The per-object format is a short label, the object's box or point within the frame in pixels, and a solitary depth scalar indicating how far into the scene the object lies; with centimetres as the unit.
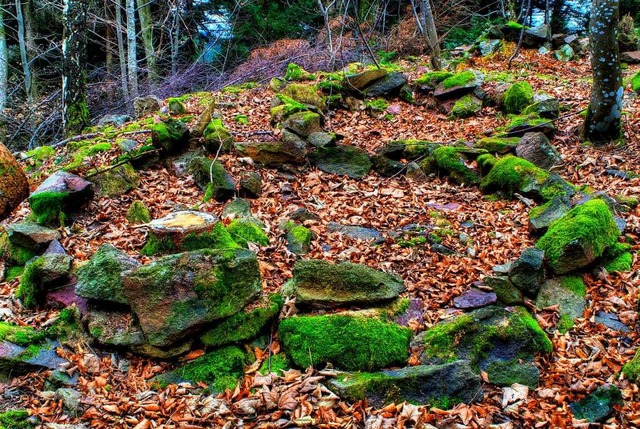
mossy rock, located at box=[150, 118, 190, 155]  759
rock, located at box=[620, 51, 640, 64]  1336
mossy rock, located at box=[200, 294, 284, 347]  413
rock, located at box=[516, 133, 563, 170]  771
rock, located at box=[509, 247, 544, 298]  475
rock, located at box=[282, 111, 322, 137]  851
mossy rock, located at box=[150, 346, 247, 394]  380
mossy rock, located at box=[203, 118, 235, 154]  785
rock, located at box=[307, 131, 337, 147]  820
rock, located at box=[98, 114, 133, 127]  1016
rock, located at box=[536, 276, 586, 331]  462
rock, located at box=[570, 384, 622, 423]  338
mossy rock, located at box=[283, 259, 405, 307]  445
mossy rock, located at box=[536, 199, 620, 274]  497
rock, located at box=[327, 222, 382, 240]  607
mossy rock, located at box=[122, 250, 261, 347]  400
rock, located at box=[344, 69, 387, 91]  1134
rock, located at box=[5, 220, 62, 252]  542
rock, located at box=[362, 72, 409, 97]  1145
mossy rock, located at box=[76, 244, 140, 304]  437
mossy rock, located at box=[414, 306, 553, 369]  399
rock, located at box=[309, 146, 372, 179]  793
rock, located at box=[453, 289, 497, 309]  459
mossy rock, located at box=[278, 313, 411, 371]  394
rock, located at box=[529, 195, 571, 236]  579
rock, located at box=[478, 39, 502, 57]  1496
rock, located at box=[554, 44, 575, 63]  1439
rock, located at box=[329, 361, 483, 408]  350
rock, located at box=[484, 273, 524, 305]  463
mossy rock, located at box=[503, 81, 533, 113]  995
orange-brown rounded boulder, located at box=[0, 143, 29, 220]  613
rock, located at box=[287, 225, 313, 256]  562
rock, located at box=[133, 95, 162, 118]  1066
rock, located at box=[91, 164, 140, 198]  664
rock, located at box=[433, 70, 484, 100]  1100
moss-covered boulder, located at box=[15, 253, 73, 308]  467
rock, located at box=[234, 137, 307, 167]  783
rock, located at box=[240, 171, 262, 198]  689
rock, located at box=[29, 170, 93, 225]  582
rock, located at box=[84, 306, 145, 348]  412
